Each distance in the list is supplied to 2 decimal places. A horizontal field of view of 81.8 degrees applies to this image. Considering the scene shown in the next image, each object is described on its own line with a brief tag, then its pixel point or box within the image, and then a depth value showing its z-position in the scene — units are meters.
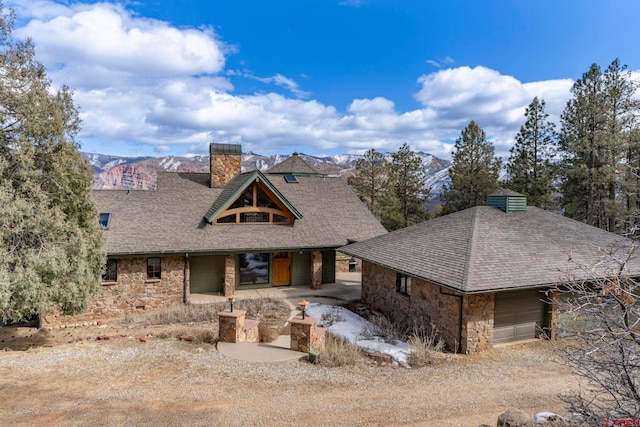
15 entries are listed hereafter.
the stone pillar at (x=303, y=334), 11.27
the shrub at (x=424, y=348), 10.80
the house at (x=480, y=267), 11.81
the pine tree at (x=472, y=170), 31.41
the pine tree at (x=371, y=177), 35.75
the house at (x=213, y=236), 16.88
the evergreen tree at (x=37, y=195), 10.21
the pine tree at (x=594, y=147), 24.70
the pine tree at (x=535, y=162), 28.78
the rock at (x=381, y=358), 10.82
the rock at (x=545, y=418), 6.82
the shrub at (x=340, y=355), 10.52
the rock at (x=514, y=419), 6.58
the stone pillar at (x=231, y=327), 11.97
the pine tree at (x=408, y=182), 34.78
